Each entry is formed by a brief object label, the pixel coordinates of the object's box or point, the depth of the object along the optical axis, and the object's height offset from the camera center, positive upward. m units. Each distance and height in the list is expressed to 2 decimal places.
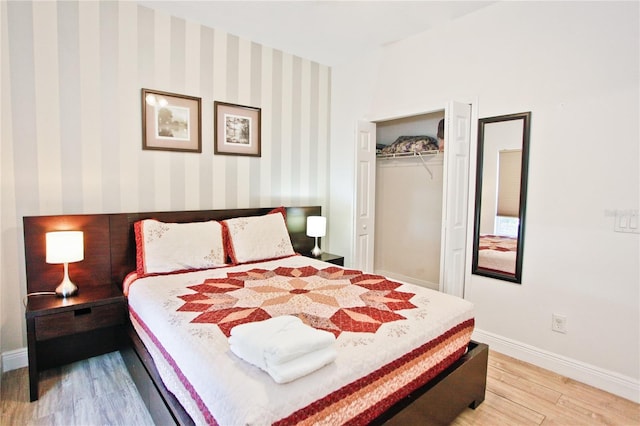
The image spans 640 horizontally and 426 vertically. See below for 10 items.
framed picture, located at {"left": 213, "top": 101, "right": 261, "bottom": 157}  3.22 +0.63
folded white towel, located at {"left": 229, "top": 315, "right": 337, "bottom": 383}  1.20 -0.56
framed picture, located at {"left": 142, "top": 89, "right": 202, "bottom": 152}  2.82 +0.61
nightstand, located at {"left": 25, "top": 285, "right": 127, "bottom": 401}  2.01 -0.83
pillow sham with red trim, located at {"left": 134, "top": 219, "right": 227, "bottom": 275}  2.49 -0.40
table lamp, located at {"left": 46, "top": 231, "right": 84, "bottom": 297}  2.15 -0.37
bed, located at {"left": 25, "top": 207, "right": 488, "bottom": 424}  1.21 -0.64
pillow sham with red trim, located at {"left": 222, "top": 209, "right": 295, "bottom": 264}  2.89 -0.39
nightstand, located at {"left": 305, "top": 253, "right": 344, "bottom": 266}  3.57 -0.66
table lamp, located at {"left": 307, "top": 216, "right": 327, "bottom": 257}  3.61 -0.33
